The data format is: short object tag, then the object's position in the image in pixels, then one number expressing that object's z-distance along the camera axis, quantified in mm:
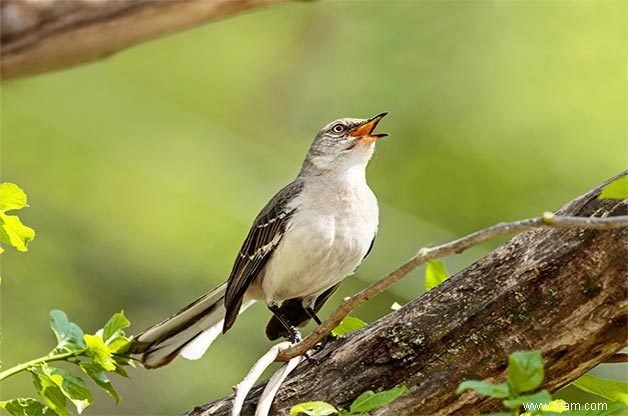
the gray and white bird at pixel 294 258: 9562
